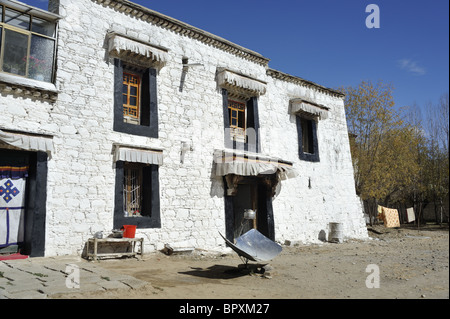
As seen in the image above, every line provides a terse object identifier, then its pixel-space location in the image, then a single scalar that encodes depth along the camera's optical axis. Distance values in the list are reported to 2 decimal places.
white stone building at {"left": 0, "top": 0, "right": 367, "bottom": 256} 8.34
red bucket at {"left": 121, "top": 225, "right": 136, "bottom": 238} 9.25
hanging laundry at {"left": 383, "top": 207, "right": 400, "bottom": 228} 23.15
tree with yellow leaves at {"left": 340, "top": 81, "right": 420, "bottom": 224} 21.34
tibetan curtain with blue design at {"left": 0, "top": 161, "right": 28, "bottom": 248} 7.95
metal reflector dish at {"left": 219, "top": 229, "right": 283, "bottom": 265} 7.37
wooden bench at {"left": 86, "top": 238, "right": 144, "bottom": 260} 8.48
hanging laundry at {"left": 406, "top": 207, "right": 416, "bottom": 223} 25.20
